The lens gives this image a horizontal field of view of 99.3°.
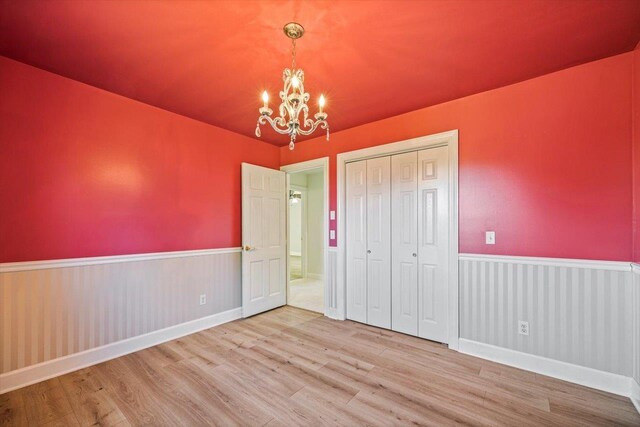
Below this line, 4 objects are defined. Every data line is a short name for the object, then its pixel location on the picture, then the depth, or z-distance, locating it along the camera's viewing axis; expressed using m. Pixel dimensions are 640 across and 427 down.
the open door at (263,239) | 3.73
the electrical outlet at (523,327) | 2.41
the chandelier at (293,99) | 1.78
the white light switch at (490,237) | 2.60
